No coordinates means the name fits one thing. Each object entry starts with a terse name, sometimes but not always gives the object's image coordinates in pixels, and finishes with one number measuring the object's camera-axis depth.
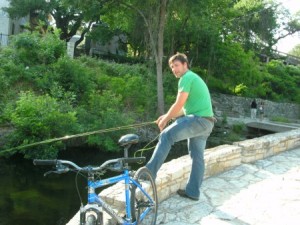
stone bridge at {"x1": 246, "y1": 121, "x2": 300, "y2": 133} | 20.17
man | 4.54
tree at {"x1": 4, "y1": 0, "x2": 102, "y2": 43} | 27.62
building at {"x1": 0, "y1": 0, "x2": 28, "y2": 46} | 29.71
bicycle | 3.21
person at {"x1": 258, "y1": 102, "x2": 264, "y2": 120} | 26.03
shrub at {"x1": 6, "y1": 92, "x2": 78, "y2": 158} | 11.41
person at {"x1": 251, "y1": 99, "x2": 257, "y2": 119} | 26.41
